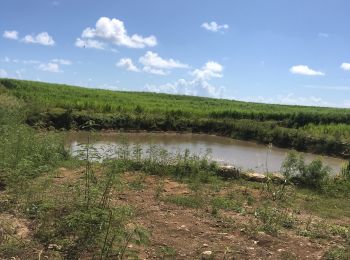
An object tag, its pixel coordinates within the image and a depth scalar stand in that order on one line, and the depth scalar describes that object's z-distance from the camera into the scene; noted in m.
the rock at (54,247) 5.07
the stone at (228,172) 11.46
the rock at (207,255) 5.28
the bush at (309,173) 11.09
